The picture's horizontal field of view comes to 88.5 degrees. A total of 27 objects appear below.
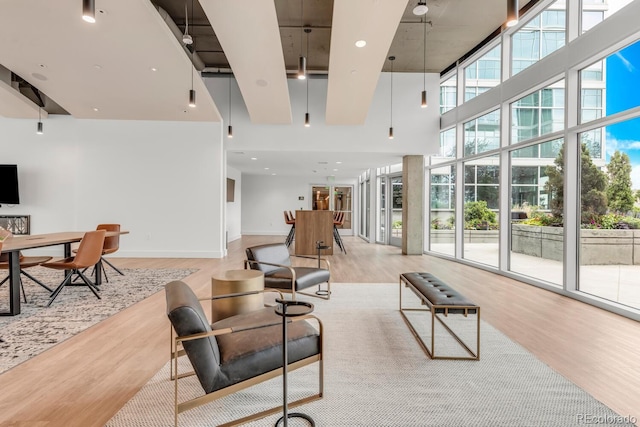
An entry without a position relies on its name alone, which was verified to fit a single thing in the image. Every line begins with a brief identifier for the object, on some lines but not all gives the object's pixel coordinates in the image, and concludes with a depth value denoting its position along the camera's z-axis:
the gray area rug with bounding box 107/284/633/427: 1.88
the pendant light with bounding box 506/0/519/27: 2.53
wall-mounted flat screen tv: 7.18
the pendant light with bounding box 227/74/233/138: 7.05
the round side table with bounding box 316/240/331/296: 4.56
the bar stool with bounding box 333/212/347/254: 8.77
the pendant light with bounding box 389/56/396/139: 7.14
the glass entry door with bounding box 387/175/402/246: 9.98
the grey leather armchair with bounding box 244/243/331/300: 3.78
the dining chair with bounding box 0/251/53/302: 3.93
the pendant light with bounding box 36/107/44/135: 6.69
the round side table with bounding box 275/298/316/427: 1.75
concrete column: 8.27
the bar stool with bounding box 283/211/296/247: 9.39
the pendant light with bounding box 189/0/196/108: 5.22
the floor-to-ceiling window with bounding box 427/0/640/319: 3.85
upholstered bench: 2.66
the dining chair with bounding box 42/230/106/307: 4.16
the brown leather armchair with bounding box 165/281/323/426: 1.66
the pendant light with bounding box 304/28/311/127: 6.65
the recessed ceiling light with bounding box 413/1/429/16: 4.70
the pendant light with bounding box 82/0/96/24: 2.89
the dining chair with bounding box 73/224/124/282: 5.21
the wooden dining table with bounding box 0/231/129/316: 3.57
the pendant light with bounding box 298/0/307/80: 4.51
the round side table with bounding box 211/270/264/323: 2.75
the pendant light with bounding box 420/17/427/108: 6.03
